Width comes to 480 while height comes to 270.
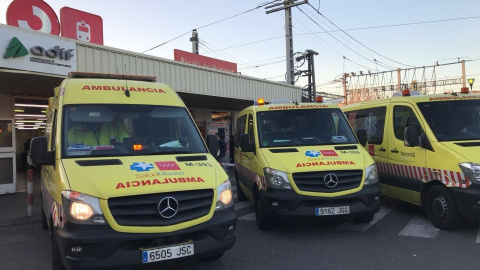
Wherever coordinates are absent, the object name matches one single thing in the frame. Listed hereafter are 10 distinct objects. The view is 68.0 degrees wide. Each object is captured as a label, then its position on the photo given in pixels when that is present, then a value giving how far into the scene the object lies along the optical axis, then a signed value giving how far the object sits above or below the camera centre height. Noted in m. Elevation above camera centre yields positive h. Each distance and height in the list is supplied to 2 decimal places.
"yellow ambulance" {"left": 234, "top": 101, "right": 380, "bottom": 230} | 5.20 -0.47
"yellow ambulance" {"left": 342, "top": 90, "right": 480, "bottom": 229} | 5.23 -0.32
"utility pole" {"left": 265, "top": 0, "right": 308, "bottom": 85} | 19.72 +5.62
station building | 7.73 +1.83
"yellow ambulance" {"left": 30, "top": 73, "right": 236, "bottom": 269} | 3.27 -0.41
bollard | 7.22 -0.98
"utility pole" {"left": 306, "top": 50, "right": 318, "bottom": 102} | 24.02 +4.46
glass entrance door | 10.05 -0.39
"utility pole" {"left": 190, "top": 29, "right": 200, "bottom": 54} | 25.62 +7.08
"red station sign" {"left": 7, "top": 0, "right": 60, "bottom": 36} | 8.47 +3.16
